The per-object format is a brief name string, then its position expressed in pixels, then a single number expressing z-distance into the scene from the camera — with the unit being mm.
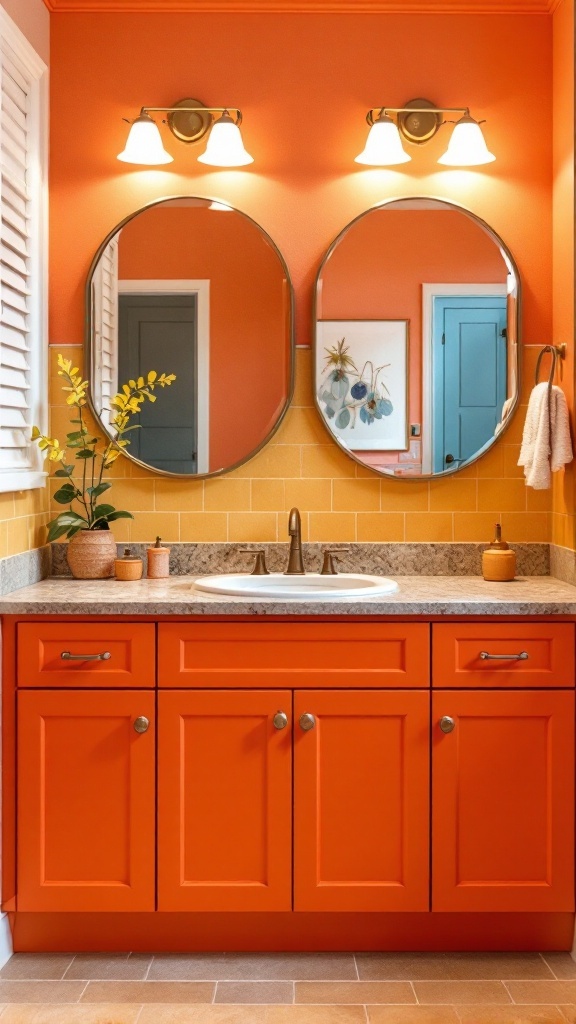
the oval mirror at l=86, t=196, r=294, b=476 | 3160
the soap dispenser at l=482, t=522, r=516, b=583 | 3008
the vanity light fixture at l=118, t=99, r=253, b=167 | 3076
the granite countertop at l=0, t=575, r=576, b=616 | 2602
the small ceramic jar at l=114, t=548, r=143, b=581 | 3025
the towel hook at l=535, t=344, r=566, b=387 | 3062
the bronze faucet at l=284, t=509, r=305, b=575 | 3031
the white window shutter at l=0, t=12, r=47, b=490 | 2803
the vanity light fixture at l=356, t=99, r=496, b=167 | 3080
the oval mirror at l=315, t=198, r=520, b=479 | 3154
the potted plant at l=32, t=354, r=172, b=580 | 3047
